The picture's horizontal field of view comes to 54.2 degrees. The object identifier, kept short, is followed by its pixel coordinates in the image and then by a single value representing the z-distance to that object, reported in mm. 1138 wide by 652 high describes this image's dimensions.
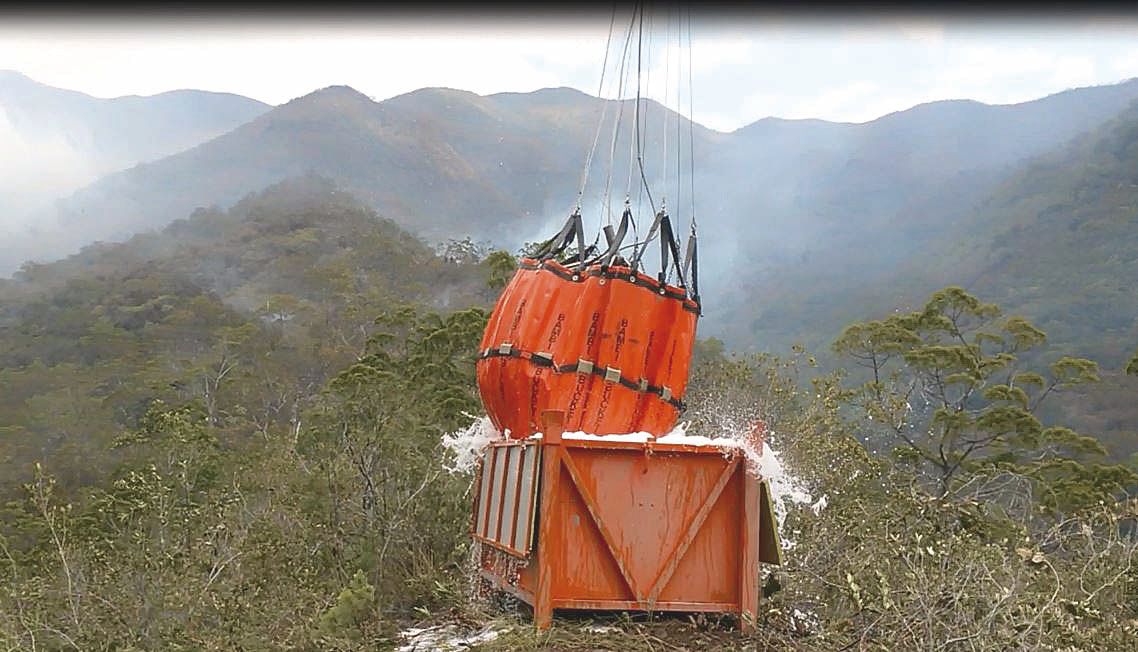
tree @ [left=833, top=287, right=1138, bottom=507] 16156
